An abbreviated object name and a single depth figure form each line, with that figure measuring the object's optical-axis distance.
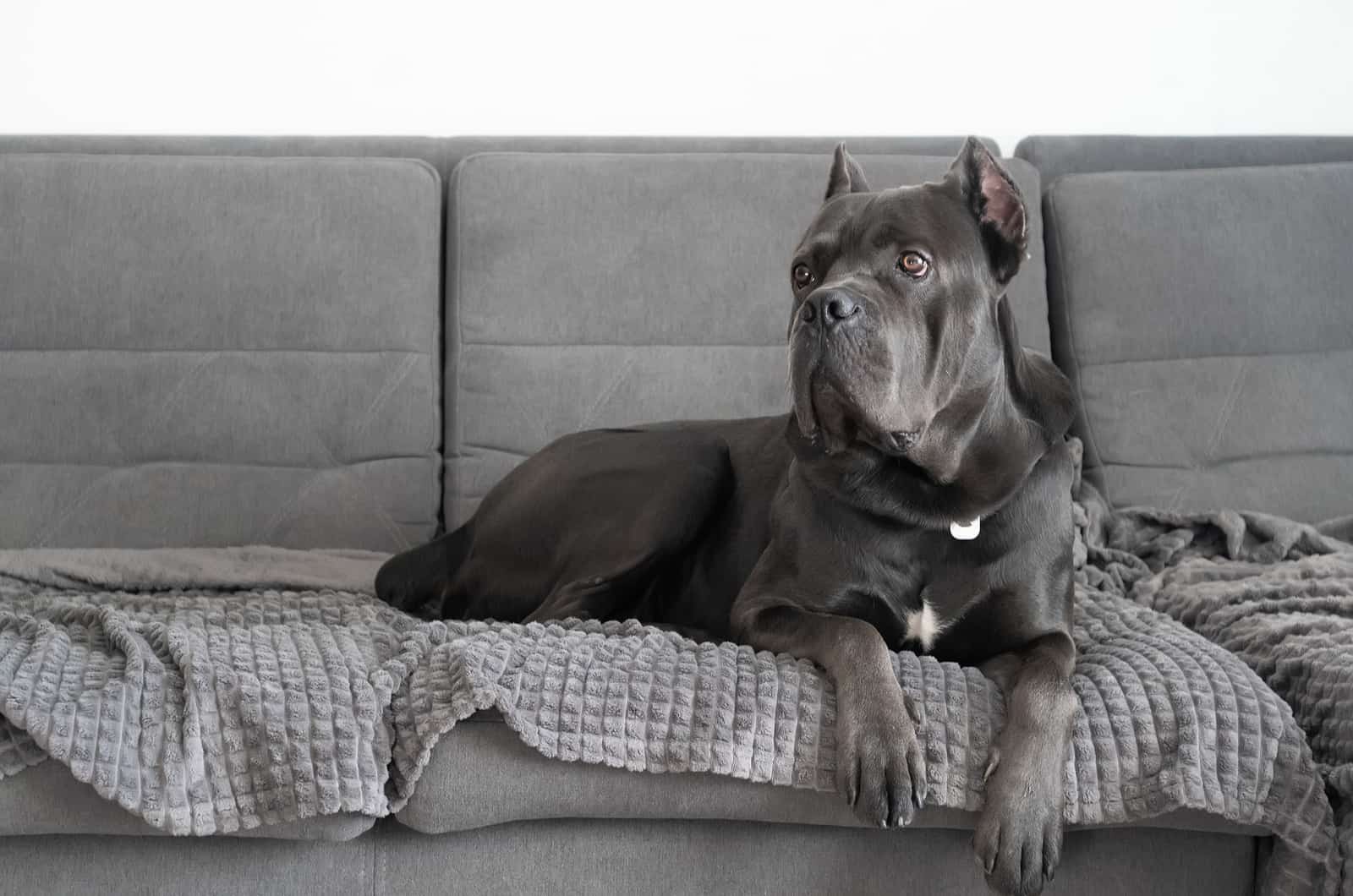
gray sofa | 2.68
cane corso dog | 1.59
